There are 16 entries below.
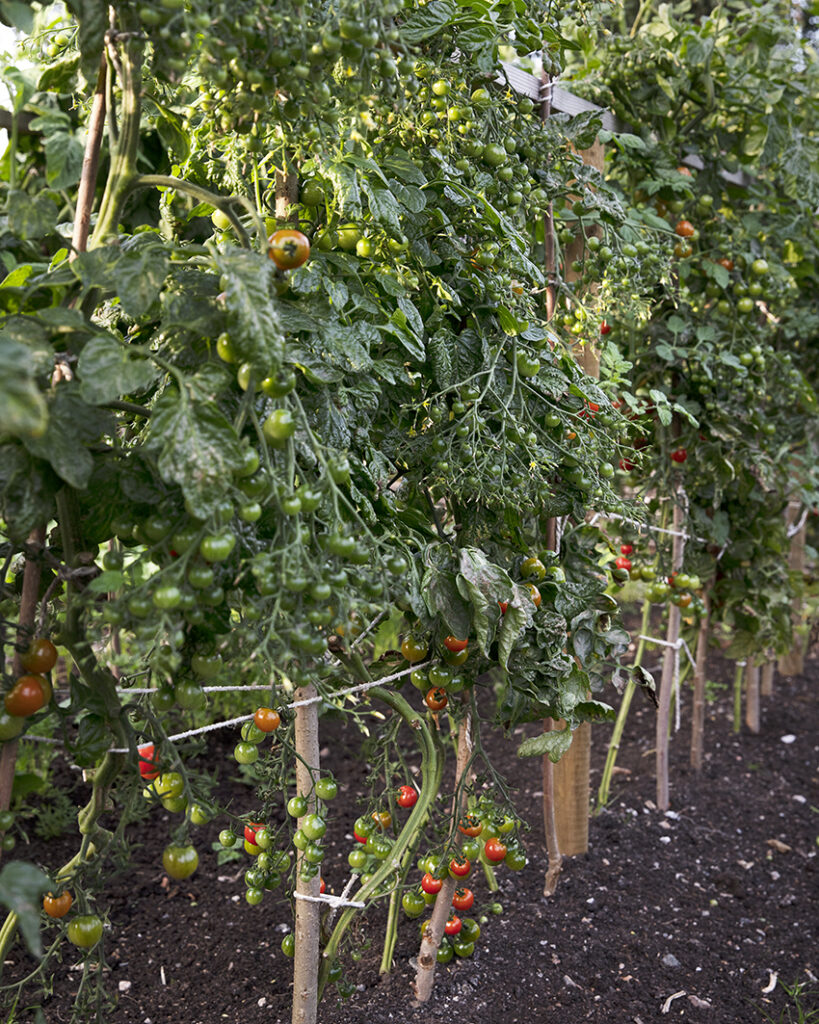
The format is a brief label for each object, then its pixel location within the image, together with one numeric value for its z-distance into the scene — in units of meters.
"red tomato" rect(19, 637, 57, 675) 0.93
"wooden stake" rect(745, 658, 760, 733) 2.93
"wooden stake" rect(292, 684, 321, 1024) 1.25
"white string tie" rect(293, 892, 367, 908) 1.25
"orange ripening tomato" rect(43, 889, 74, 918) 1.05
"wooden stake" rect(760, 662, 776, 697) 3.36
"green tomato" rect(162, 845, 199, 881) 1.02
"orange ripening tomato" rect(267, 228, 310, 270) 0.88
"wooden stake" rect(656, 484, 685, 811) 2.34
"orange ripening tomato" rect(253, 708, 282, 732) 1.16
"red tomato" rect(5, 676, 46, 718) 0.89
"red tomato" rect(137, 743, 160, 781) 1.08
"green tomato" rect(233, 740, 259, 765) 1.21
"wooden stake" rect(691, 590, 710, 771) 2.61
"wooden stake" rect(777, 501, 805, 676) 3.37
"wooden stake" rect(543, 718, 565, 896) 1.81
